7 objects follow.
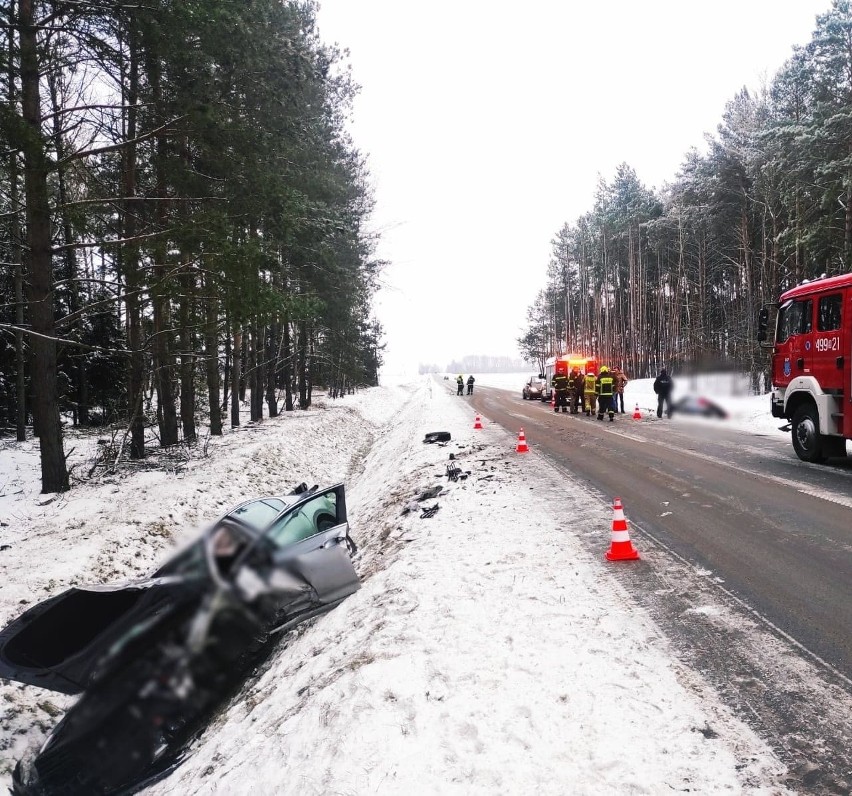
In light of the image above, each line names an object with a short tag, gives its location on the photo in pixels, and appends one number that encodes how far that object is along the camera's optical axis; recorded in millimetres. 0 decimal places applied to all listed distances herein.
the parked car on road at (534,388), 36272
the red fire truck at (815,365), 9070
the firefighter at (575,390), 22375
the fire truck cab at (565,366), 21759
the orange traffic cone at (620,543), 5910
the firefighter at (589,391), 19702
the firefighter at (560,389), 24225
